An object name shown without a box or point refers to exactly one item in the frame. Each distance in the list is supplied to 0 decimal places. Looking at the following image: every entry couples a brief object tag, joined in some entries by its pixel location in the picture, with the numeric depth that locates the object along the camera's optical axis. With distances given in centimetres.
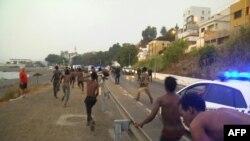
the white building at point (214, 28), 3210
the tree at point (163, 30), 8707
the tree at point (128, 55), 6367
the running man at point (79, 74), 1429
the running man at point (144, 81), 1003
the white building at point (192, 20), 4958
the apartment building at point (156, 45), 6355
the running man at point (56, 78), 1136
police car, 443
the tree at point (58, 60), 9448
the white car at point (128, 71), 3886
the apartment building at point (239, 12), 2833
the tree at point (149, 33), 9315
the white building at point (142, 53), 7454
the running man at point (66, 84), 920
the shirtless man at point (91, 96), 619
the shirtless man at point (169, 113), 305
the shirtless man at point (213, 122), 166
